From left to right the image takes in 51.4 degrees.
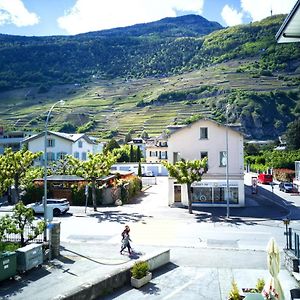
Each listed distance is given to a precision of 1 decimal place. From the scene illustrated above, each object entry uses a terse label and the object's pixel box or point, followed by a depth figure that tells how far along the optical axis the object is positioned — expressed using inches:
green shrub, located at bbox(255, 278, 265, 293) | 435.4
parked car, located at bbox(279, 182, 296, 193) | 1587.1
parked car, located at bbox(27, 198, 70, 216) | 1117.5
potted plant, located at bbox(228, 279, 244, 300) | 417.5
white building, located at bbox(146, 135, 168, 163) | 2981.6
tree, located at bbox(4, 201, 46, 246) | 636.2
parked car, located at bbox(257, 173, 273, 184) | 1921.0
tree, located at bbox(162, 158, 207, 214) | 1103.6
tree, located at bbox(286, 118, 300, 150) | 2964.4
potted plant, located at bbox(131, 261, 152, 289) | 528.9
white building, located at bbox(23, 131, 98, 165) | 1943.9
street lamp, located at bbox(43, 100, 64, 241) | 693.9
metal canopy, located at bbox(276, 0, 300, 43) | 178.1
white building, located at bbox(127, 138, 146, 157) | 3532.5
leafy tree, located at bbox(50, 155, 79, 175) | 1491.8
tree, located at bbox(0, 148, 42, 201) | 1126.4
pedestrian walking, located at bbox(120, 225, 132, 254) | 689.0
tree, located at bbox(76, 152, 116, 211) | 1167.5
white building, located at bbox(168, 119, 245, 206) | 1237.1
